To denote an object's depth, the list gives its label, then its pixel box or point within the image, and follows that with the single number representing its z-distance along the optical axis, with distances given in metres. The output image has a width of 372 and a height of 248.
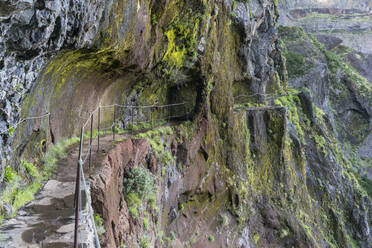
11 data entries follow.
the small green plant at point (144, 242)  7.10
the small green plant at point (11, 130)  4.42
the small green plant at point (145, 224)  7.56
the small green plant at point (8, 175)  4.58
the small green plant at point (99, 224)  4.80
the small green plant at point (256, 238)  14.14
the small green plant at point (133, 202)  7.08
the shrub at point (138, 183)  7.23
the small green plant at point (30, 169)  5.34
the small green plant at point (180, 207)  11.48
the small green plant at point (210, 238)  12.14
